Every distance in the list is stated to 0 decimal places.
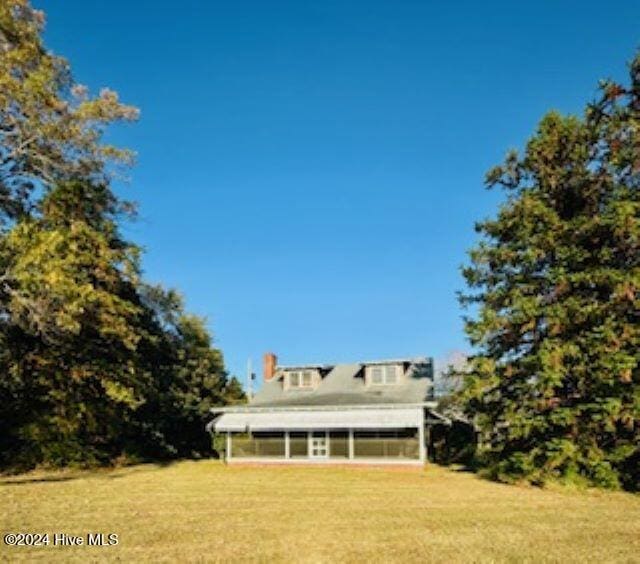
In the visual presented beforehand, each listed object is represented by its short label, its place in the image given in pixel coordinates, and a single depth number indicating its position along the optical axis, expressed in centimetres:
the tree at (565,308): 2098
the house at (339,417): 3008
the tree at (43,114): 1889
